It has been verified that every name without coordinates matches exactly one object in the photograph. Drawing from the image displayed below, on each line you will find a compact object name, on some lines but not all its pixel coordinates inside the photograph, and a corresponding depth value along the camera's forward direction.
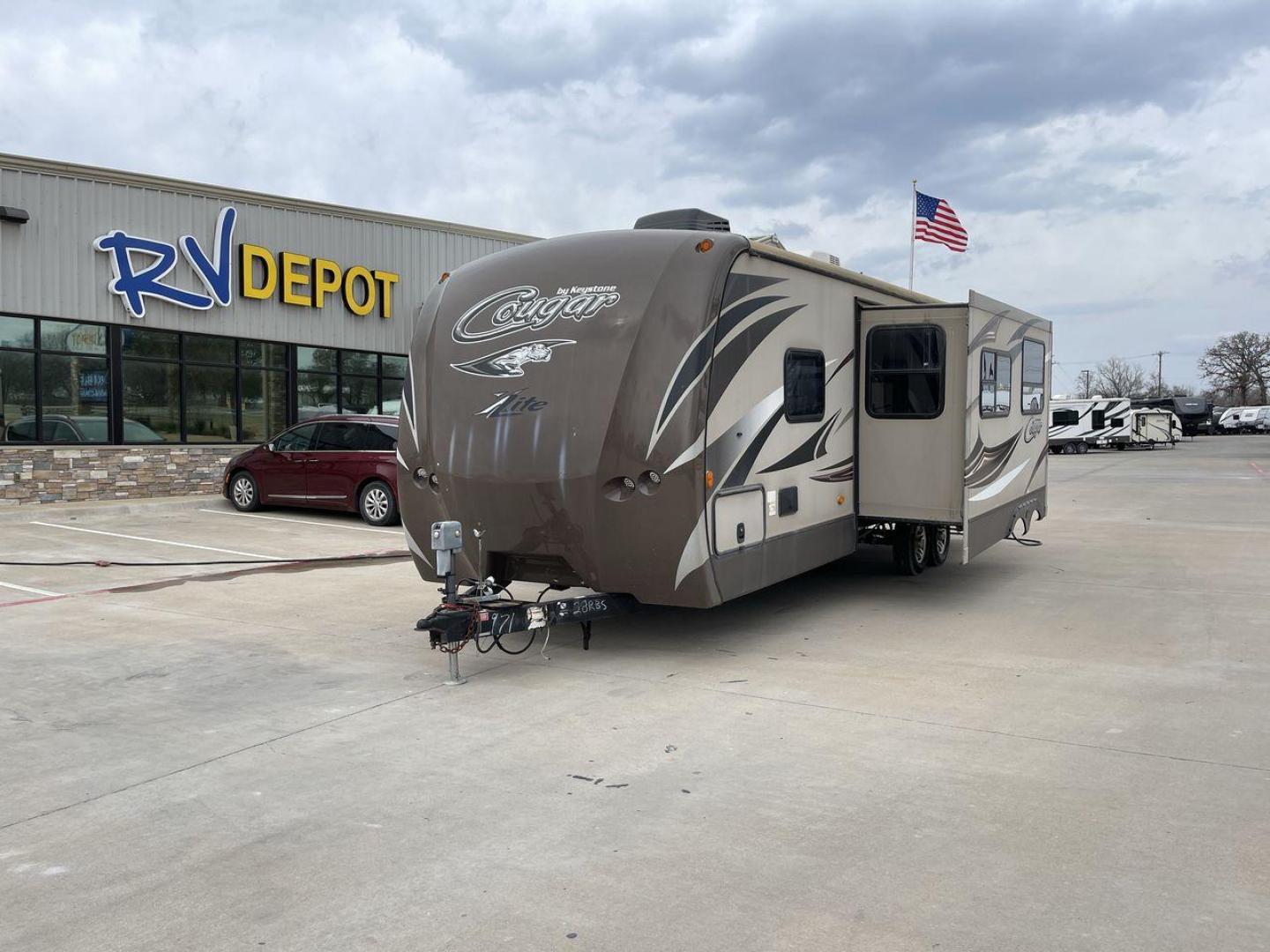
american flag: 21.39
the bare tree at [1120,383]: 132.25
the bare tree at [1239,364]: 90.50
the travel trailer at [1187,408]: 66.81
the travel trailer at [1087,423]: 45.44
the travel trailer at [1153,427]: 48.09
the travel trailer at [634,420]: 6.73
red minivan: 15.29
